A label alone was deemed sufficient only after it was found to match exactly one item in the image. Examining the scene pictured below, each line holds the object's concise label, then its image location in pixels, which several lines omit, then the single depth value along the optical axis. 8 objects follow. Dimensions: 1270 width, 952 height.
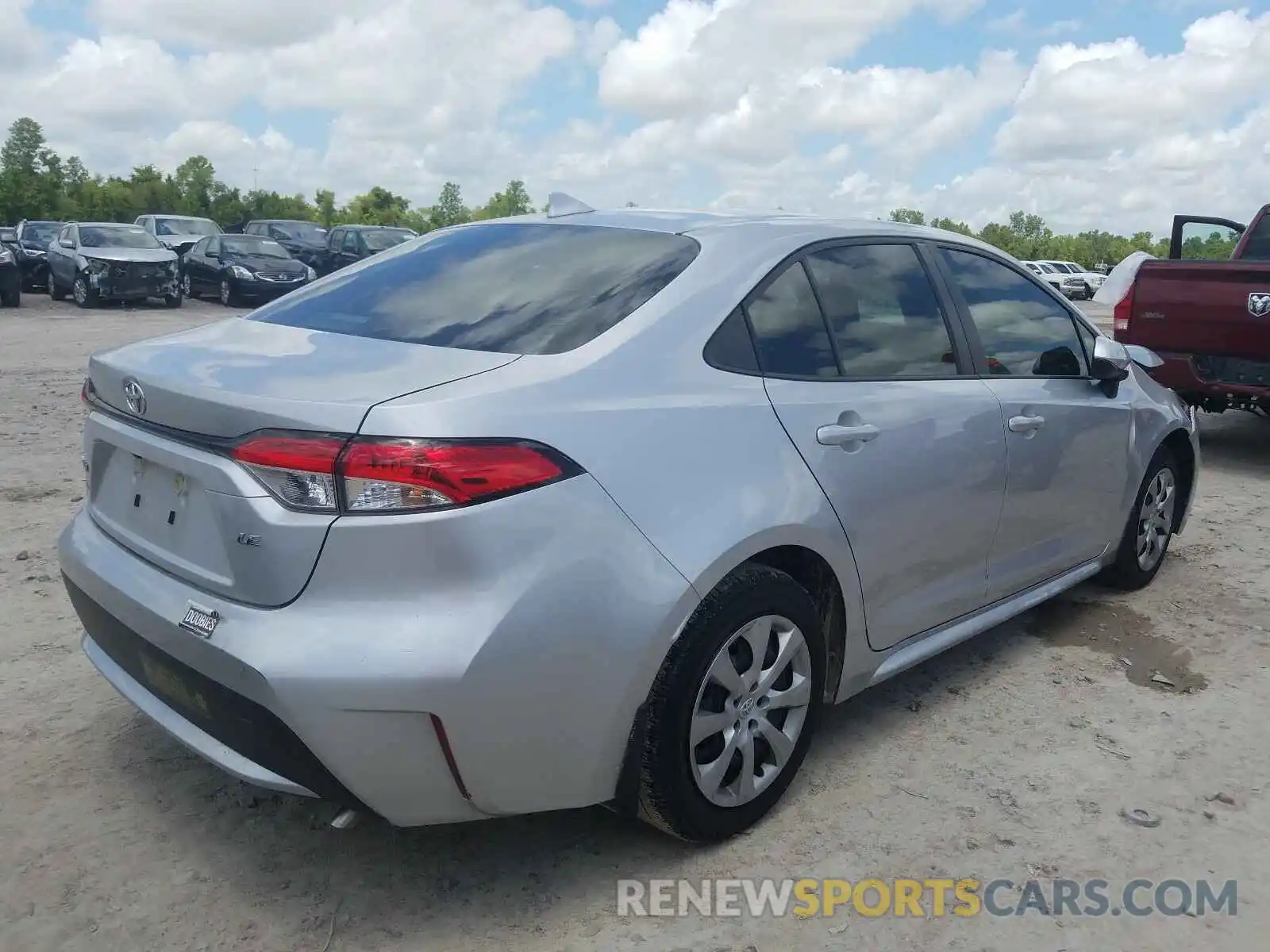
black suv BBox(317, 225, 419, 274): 23.29
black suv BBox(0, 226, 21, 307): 18.66
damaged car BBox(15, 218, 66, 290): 21.59
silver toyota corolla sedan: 2.20
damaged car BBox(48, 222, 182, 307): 19.28
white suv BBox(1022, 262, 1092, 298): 40.50
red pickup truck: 7.19
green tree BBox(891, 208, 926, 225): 68.94
